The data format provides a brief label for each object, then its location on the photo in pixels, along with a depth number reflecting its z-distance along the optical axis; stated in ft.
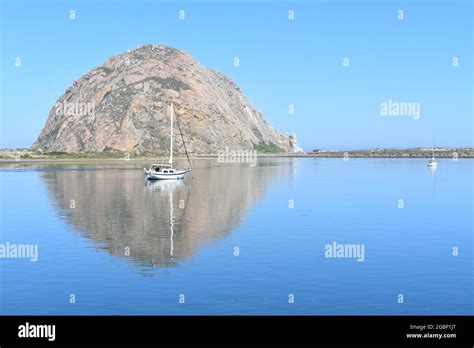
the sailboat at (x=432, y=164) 562.13
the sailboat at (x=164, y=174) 336.90
